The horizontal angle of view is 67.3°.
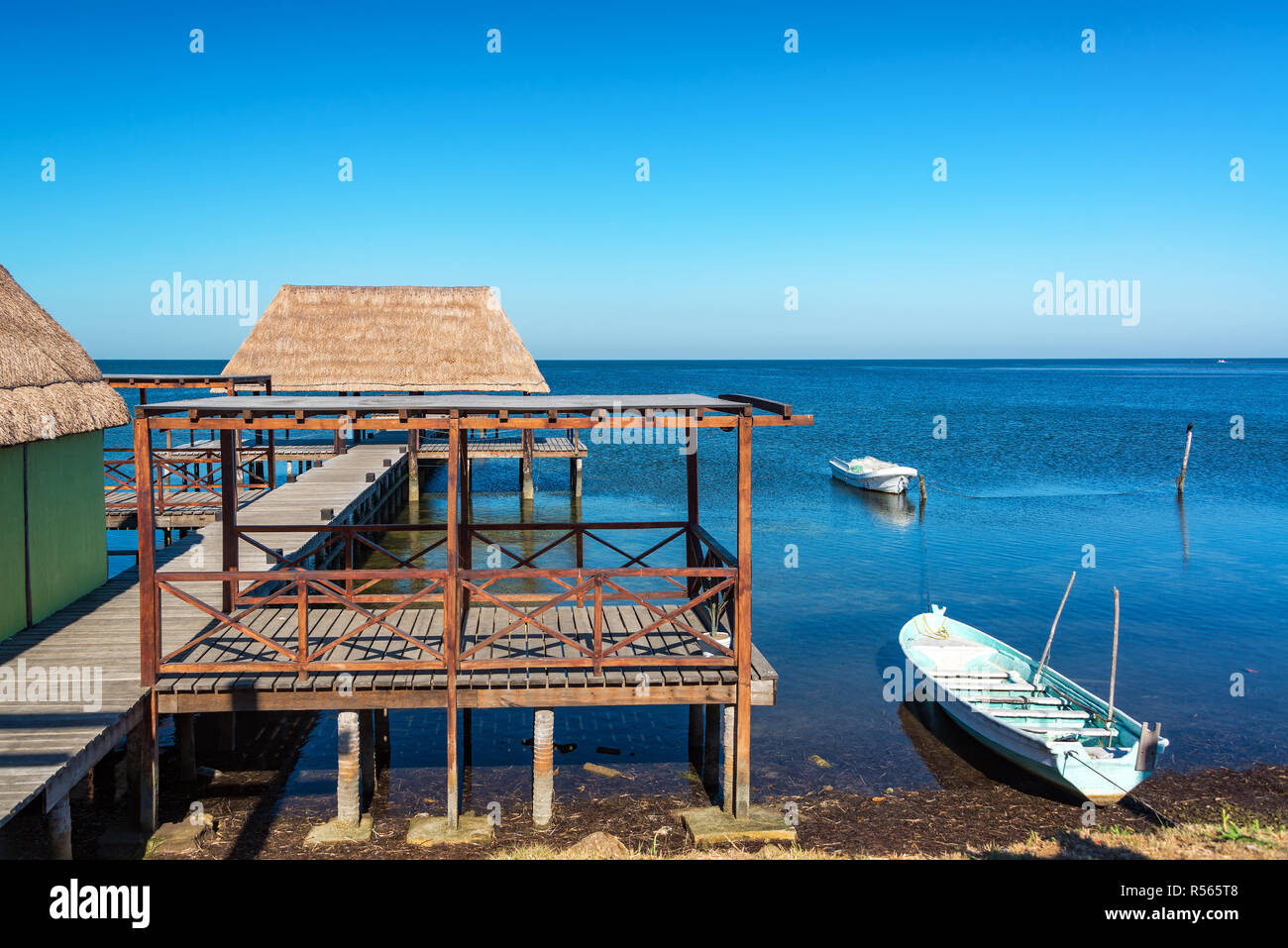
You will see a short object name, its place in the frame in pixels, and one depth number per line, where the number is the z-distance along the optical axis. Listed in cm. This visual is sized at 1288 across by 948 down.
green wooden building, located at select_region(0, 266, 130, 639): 1123
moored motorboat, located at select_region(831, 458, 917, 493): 3700
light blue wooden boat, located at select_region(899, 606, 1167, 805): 1175
